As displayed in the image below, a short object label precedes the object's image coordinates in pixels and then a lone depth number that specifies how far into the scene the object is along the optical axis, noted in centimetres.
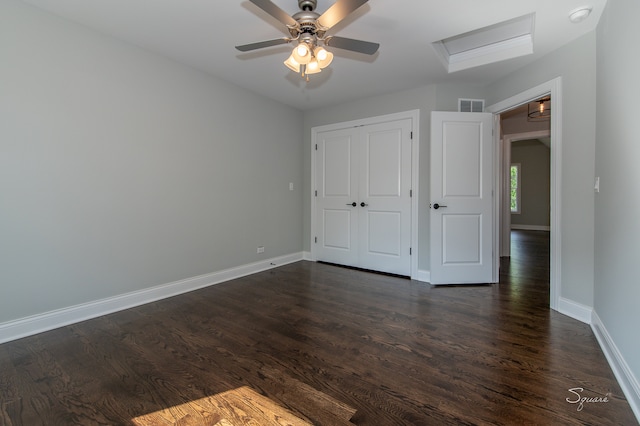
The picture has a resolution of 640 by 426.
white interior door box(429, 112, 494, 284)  351
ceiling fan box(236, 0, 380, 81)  175
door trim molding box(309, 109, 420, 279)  378
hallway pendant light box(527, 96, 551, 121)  509
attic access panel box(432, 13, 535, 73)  262
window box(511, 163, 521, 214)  940
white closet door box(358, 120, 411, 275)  391
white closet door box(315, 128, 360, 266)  439
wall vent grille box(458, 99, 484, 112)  365
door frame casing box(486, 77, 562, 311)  266
